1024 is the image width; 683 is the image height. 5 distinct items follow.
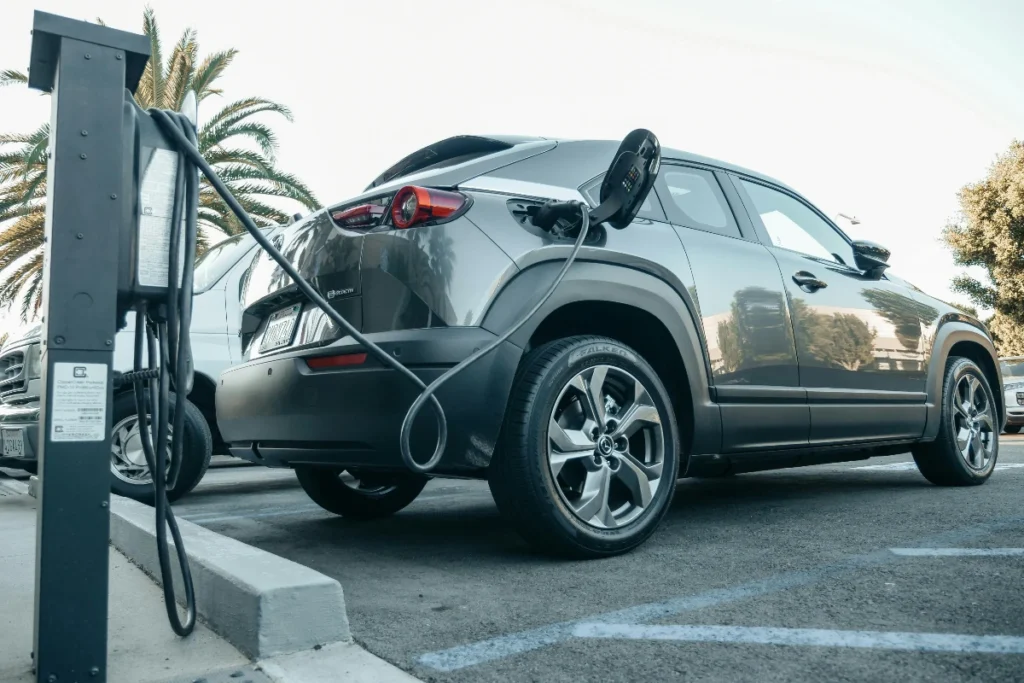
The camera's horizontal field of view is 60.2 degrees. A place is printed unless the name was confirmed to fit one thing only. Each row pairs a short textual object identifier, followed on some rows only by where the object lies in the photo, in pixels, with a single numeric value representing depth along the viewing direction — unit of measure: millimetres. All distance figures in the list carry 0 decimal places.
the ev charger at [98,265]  1735
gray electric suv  2803
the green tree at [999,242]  25031
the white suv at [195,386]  5047
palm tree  13844
